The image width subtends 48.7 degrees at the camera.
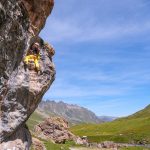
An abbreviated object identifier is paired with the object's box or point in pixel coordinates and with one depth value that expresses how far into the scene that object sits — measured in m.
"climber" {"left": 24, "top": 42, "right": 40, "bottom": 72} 10.60
